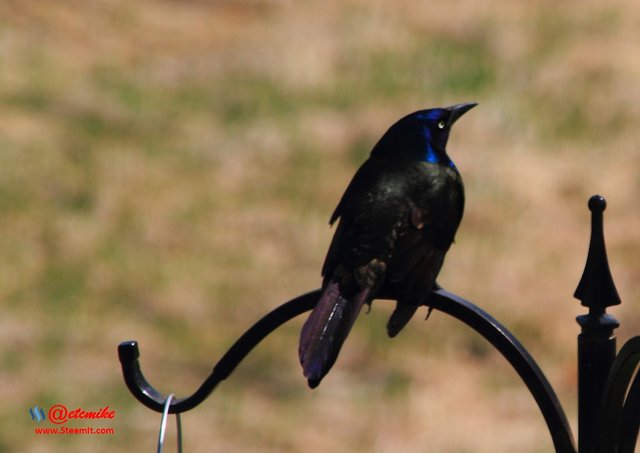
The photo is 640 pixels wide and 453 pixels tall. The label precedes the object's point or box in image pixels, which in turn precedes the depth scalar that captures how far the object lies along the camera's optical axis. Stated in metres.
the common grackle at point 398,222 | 6.27
